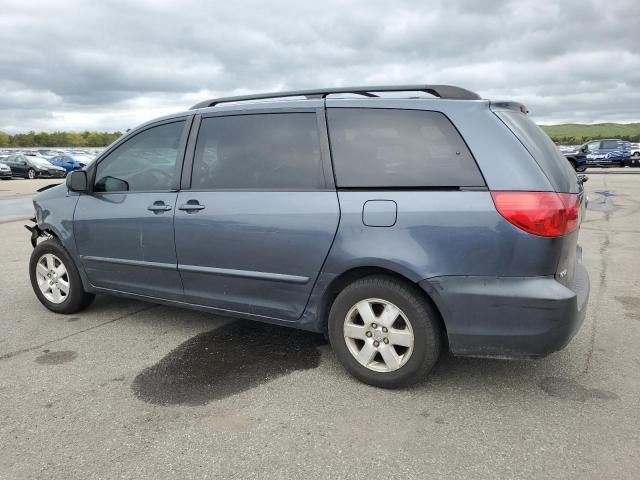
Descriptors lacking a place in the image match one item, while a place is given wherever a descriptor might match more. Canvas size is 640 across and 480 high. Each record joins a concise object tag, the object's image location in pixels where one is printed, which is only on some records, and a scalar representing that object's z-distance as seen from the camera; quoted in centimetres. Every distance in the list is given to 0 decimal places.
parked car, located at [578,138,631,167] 3064
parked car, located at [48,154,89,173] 3152
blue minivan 288
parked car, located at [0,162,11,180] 2814
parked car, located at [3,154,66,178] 2906
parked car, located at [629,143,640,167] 3067
